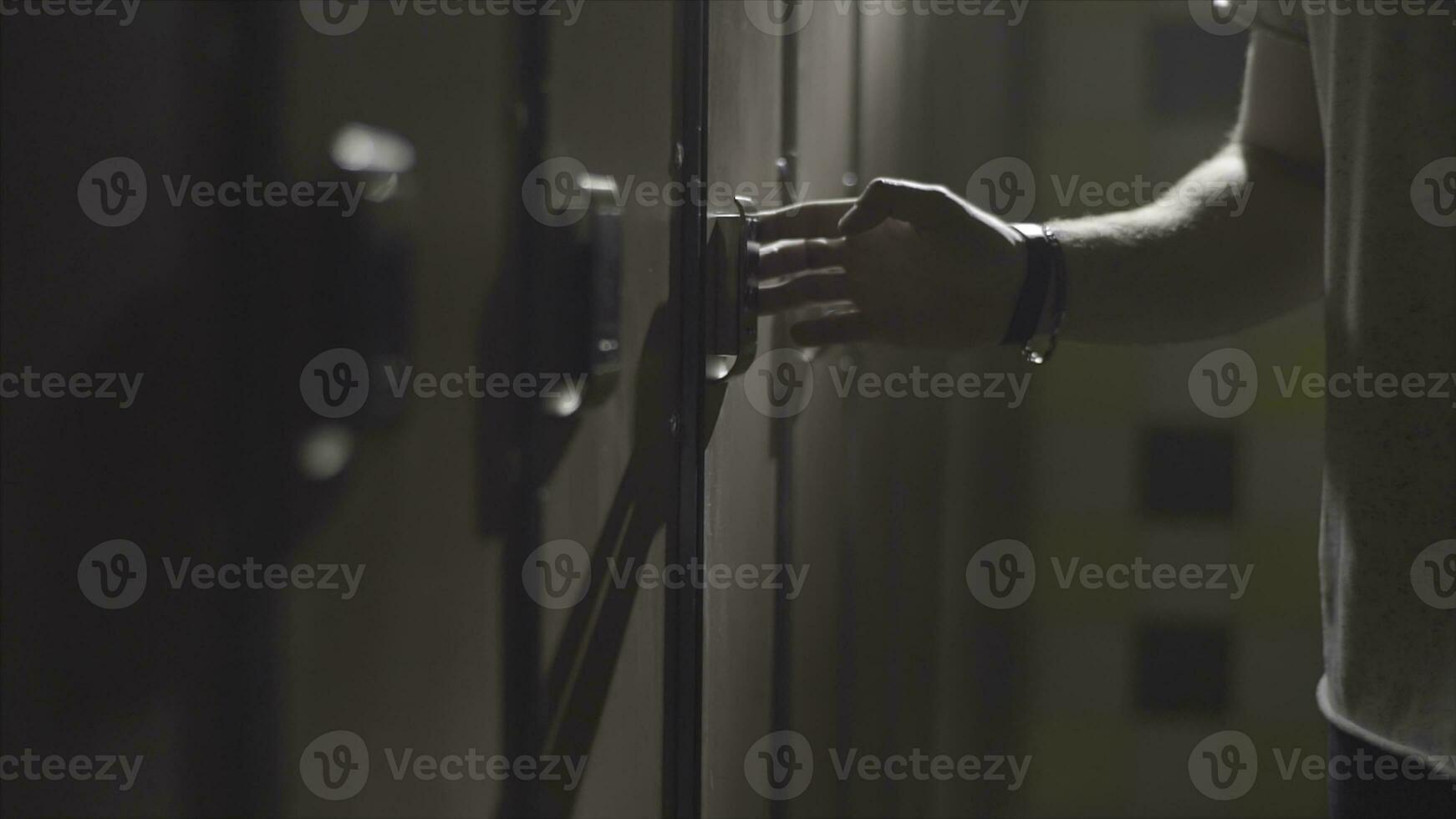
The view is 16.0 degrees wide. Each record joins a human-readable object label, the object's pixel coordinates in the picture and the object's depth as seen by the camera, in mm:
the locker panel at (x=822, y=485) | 2886
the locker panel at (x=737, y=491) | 2641
